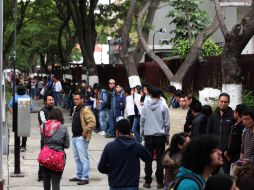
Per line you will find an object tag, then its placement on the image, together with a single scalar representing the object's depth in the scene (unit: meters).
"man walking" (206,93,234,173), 10.66
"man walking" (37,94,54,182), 12.58
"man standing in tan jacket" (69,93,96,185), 12.48
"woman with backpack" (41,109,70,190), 10.54
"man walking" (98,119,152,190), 8.27
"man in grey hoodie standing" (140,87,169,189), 12.38
